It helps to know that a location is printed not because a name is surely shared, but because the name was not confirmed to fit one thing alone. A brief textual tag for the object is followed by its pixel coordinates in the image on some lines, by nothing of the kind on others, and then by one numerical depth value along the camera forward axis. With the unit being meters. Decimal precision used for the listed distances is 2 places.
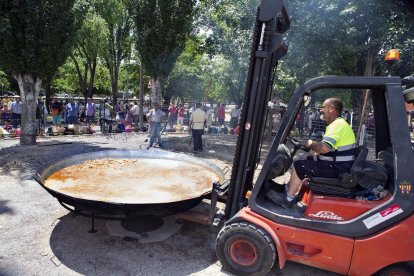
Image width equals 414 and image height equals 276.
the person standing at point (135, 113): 19.17
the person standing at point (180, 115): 20.62
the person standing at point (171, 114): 19.39
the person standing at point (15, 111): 15.38
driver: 3.73
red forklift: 3.51
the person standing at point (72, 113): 17.06
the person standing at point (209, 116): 18.18
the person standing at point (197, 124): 11.94
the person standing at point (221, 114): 21.60
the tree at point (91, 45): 25.65
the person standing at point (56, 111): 16.44
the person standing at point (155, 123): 12.45
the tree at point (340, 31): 11.59
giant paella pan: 4.45
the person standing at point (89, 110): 17.78
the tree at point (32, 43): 10.48
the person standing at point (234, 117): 20.48
